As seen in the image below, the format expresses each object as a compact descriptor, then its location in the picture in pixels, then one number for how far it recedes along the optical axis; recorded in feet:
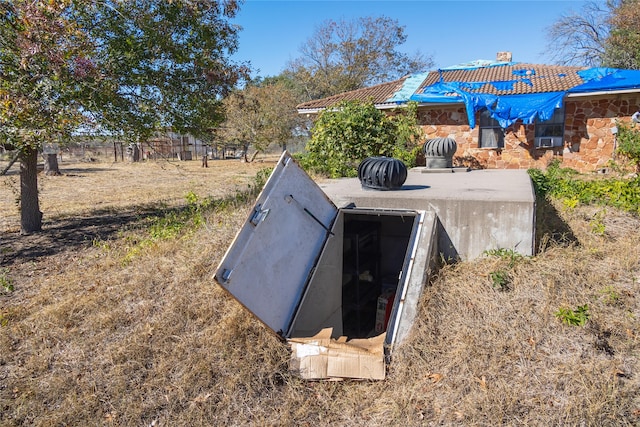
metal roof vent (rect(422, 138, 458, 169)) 30.63
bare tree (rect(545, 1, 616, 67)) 73.56
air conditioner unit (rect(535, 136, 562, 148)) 40.96
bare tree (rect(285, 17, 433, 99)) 91.76
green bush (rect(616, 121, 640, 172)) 37.24
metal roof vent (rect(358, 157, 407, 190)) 19.45
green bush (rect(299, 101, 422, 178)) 33.09
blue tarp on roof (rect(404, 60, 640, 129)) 37.50
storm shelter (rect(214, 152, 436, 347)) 13.38
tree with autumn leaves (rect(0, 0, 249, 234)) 19.92
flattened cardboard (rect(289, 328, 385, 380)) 12.57
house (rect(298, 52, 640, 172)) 38.29
